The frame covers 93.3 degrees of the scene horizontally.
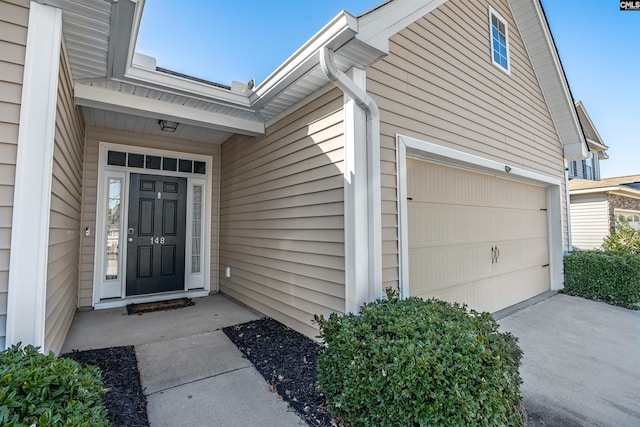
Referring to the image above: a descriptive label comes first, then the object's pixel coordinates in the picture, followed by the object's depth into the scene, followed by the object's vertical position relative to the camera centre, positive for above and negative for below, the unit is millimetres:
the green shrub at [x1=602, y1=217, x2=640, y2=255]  6238 -263
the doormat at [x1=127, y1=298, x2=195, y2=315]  4195 -1120
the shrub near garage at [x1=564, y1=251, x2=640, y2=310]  5012 -832
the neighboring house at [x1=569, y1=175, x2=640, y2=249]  9633 +687
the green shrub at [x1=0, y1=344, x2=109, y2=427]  1085 -655
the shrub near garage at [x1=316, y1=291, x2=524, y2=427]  1518 -776
